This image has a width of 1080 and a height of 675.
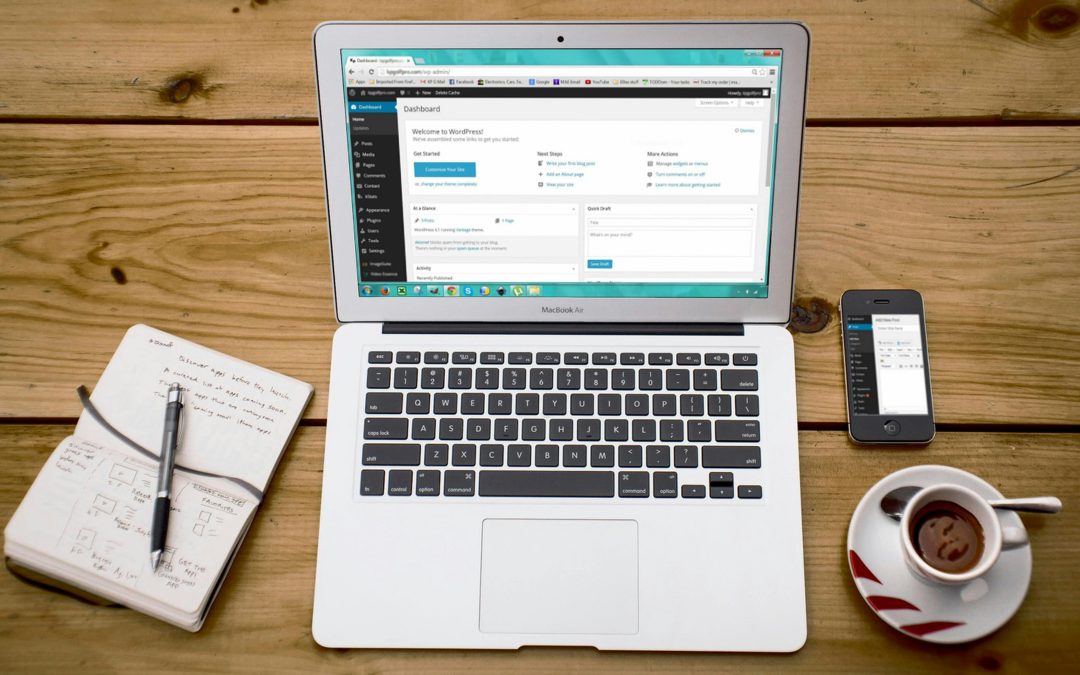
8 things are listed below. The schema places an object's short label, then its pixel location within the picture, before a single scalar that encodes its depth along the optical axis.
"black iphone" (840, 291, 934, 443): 0.75
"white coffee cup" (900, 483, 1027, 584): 0.62
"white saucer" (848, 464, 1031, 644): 0.66
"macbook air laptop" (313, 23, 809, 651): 0.69
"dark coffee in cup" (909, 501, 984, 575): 0.65
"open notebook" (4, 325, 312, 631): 0.68
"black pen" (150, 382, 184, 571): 0.68
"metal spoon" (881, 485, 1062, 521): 0.65
